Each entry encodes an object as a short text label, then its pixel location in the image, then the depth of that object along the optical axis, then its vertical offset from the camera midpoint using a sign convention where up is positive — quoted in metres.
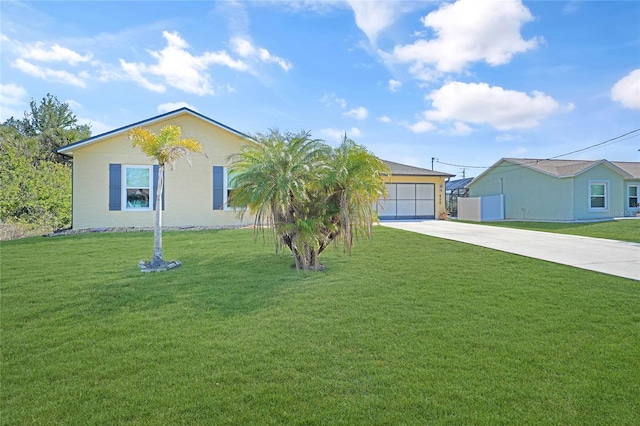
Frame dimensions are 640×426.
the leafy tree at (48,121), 28.12 +7.93
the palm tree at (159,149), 7.14 +1.38
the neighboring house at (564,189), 19.78 +1.58
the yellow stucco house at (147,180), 13.02 +1.30
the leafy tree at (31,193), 12.92 +0.79
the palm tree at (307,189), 6.37 +0.47
